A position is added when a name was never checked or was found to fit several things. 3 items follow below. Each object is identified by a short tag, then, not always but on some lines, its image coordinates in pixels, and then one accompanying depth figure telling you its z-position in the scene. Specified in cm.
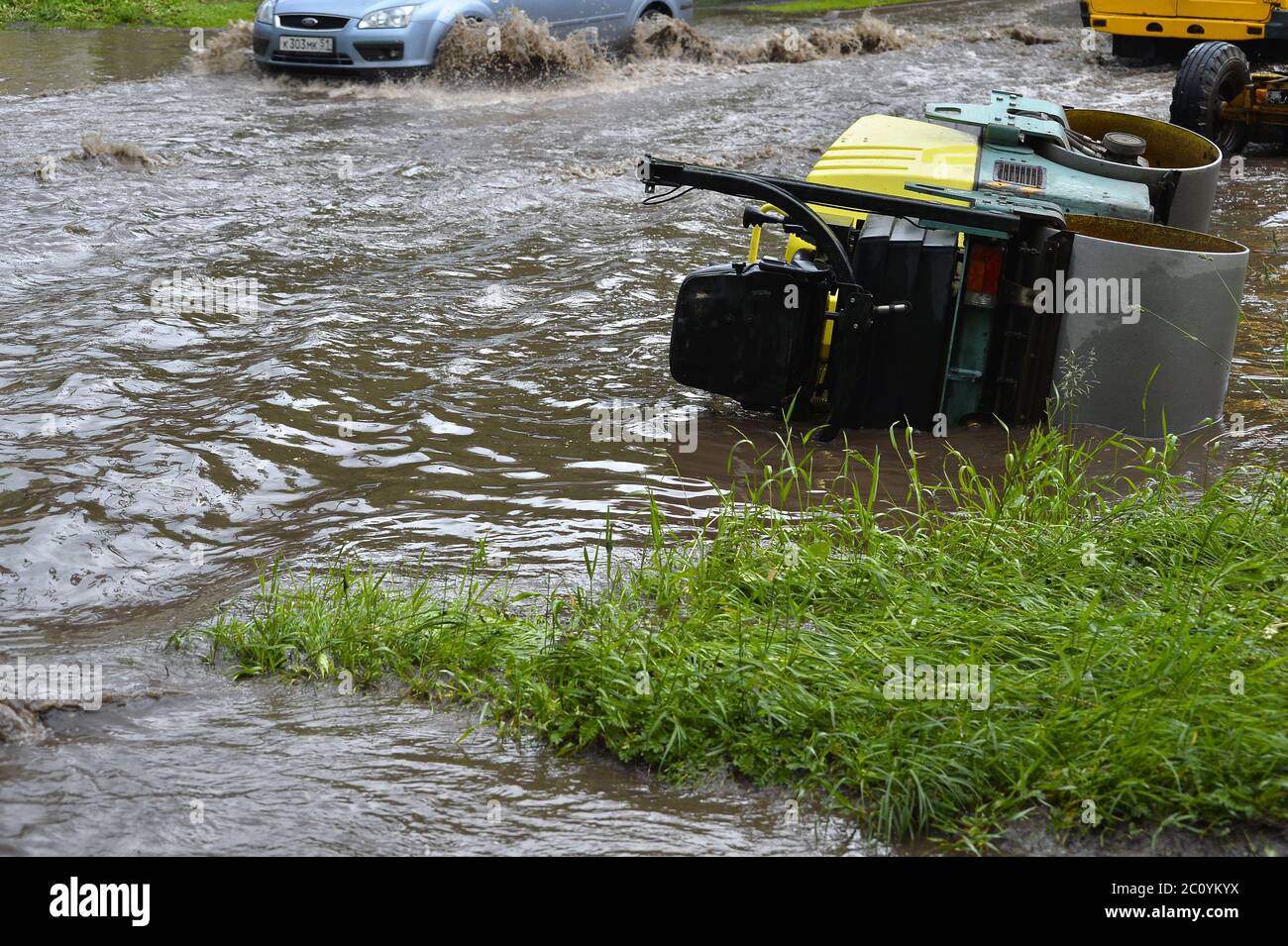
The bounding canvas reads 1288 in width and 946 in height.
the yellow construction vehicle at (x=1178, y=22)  1409
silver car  1321
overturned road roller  562
